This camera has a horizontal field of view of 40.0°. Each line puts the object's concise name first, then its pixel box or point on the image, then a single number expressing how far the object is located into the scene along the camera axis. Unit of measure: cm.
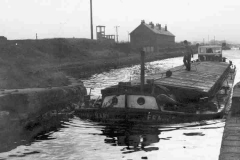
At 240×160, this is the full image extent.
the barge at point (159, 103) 1432
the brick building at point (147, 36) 8462
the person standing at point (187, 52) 2257
